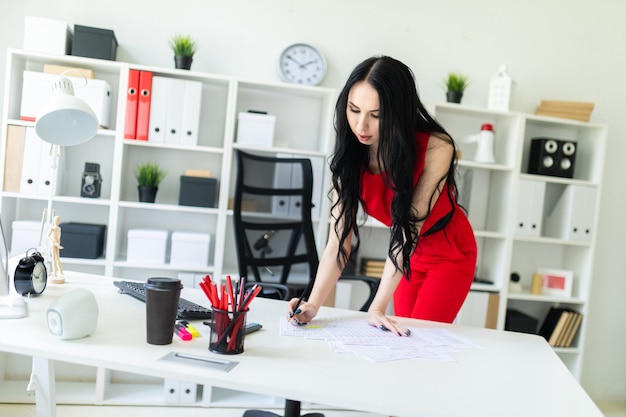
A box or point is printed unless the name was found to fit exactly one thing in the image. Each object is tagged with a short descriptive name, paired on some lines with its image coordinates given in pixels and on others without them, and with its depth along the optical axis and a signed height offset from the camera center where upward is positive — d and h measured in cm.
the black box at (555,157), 332 +32
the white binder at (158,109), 291 +34
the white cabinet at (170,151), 291 +13
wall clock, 323 +72
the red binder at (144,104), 289 +36
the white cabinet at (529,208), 326 -1
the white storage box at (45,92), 283 +38
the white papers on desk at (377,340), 127 -37
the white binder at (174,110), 293 +35
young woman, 158 -1
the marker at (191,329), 128 -37
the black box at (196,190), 300 -8
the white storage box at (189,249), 301 -41
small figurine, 170 -28
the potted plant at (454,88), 326 +67
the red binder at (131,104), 288 +35
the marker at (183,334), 125 -37
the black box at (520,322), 332 -72
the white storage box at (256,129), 305 +29
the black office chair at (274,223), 250 -17
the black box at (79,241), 289 -41
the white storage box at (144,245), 298 -40
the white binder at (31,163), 282 -2
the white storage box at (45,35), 285 +67
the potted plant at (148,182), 302 -6
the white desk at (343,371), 101 -38
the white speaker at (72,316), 116 -33
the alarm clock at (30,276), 147 -32
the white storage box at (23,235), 284 -40
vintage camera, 297 -9
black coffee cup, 118 -30
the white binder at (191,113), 294 +34
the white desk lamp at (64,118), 158 +14
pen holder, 117 -33
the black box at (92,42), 289 +66
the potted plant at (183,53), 300 +67
